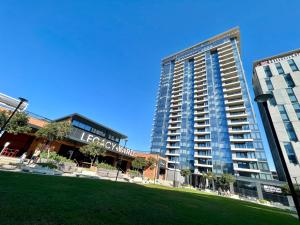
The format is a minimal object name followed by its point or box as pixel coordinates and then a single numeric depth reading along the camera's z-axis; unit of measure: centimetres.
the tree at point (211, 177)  4469
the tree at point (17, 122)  1755
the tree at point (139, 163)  3712
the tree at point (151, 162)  4269
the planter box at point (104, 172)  2311
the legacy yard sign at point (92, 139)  2898
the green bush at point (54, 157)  2060
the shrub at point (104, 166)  2589
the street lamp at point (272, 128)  535
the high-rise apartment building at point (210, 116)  5194
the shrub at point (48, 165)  1696
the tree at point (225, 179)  4147
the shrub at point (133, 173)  3139
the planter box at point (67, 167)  1896
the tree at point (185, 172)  4672
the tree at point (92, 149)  2588
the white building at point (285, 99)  4181
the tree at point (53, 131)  2020
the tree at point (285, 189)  3319
